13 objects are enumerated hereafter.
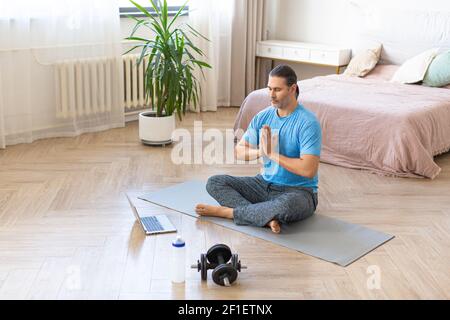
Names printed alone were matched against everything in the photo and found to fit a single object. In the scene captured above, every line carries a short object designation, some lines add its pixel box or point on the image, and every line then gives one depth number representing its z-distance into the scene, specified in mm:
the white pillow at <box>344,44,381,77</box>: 5738
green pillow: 5242
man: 3445
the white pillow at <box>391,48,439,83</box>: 5371
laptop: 3457
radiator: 5262
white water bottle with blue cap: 2869
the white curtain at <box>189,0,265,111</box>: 6148
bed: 4438
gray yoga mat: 3242
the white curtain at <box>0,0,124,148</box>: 4898
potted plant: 4918
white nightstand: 6094
